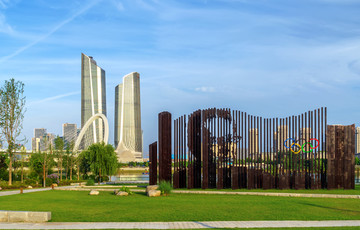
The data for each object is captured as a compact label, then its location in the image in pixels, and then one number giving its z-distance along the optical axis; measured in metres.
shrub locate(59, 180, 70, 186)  32.45
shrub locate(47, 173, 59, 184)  35.42
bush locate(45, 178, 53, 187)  31.52
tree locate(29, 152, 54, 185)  42.26
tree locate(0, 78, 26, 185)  30.56
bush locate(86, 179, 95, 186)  30.31
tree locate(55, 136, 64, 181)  46.22
